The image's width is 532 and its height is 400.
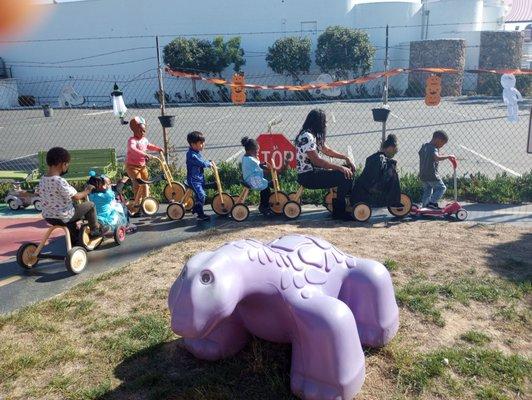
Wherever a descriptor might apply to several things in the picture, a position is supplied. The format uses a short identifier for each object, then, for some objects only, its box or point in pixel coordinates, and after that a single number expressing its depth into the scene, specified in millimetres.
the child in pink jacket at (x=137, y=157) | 7035
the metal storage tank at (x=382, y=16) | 38219
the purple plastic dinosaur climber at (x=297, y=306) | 2727
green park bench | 8578
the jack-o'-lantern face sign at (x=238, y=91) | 8555
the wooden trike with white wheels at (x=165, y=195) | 7180
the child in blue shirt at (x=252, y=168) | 6617
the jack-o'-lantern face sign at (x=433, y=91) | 7910
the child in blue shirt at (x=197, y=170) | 6645
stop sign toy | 7812
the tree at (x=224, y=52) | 34844
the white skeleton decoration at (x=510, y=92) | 7516
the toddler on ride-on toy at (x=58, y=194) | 4848
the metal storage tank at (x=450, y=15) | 39969
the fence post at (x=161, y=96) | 8268
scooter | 6609
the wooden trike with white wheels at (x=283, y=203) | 6835
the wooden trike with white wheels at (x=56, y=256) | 5094
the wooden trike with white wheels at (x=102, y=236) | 5578
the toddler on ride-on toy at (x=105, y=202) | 5848
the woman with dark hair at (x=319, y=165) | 6105
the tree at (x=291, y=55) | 34438
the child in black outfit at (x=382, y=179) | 6441
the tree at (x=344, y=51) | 33969
